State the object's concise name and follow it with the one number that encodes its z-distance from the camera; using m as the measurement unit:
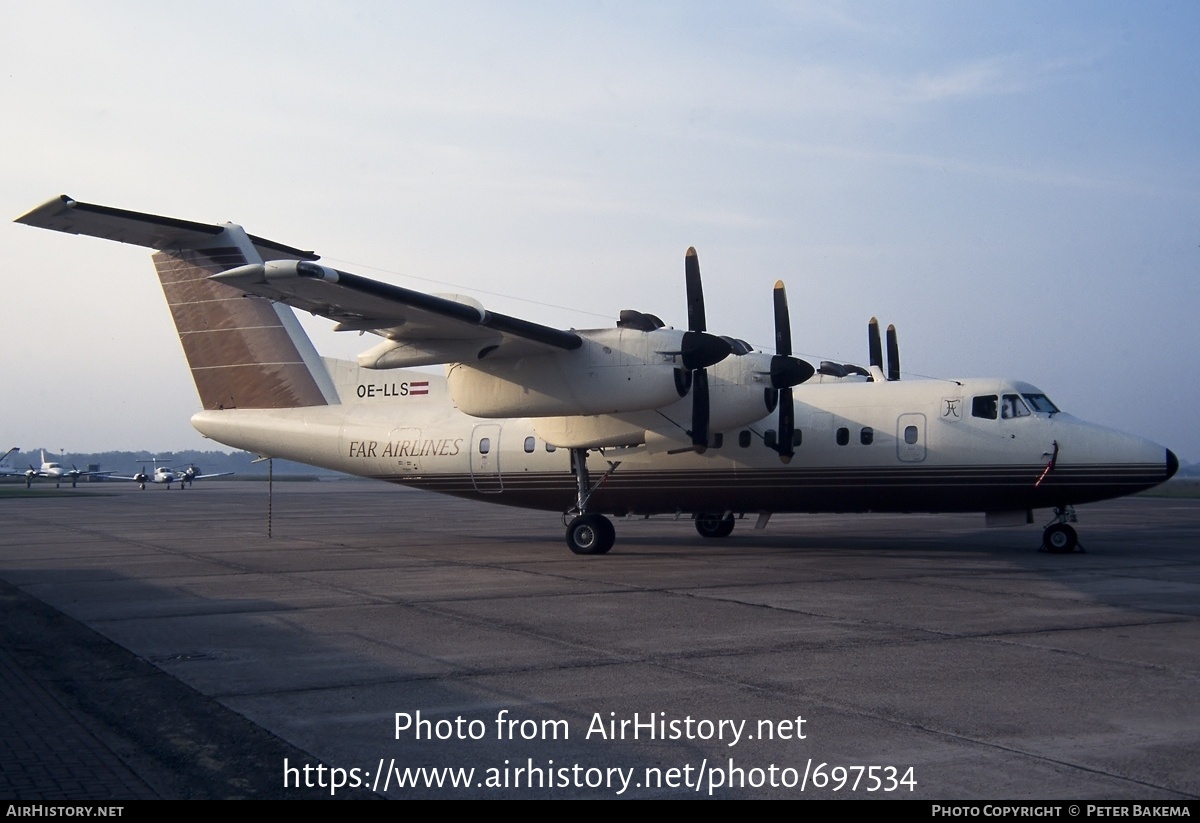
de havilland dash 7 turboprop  15.71
